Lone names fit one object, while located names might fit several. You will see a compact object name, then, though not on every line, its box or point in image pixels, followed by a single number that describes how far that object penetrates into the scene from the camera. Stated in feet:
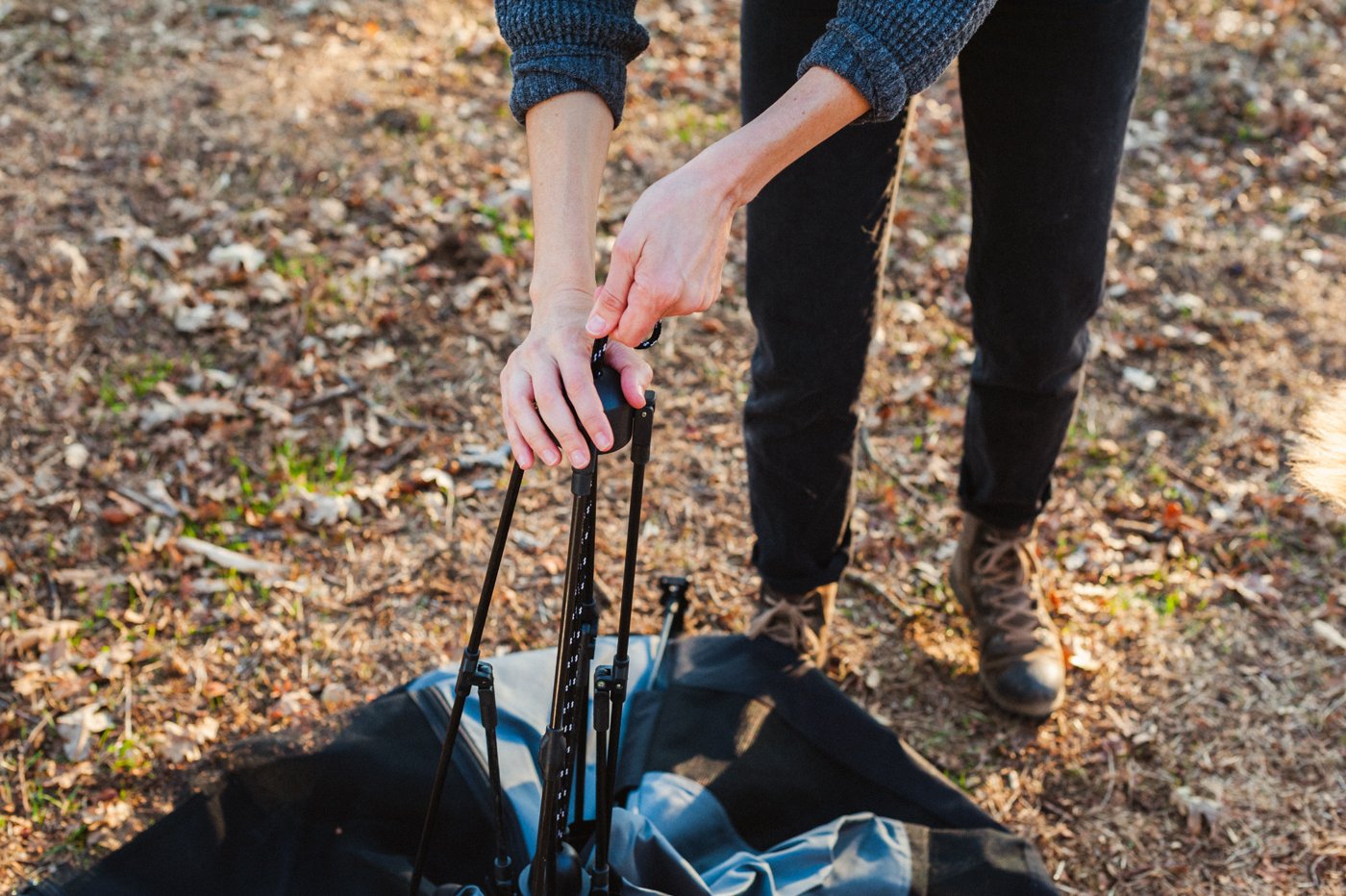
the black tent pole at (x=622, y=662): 5.38
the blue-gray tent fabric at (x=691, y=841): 6.48
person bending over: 5.10
